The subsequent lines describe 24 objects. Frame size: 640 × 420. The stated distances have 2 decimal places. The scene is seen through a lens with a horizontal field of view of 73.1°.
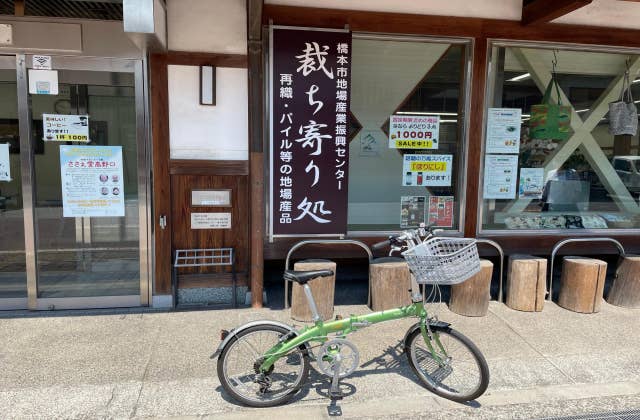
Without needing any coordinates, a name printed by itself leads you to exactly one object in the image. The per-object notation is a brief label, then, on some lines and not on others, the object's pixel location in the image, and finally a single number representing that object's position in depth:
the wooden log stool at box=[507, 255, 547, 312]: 4.82
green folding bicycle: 2.91
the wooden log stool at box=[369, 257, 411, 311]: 4.66
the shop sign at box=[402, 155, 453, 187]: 5.44
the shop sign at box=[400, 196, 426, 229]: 5.64
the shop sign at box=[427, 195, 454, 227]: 5.49
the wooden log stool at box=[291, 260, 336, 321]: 4.48
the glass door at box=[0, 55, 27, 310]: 4.53
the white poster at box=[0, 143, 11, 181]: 4.60
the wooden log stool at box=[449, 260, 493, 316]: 4.64
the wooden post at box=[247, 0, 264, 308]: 4.47
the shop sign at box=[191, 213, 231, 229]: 4.76
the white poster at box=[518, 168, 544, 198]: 5.73
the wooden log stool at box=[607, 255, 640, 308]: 5.01
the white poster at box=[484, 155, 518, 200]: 5.41
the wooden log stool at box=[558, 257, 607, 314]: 4.78
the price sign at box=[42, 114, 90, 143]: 4.54
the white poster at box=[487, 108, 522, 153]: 5.37
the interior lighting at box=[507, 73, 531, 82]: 5.52
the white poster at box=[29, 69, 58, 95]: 4.43
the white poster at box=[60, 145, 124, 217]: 4.61
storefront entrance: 4.51
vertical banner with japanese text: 4.64
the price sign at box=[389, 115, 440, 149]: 5.43
